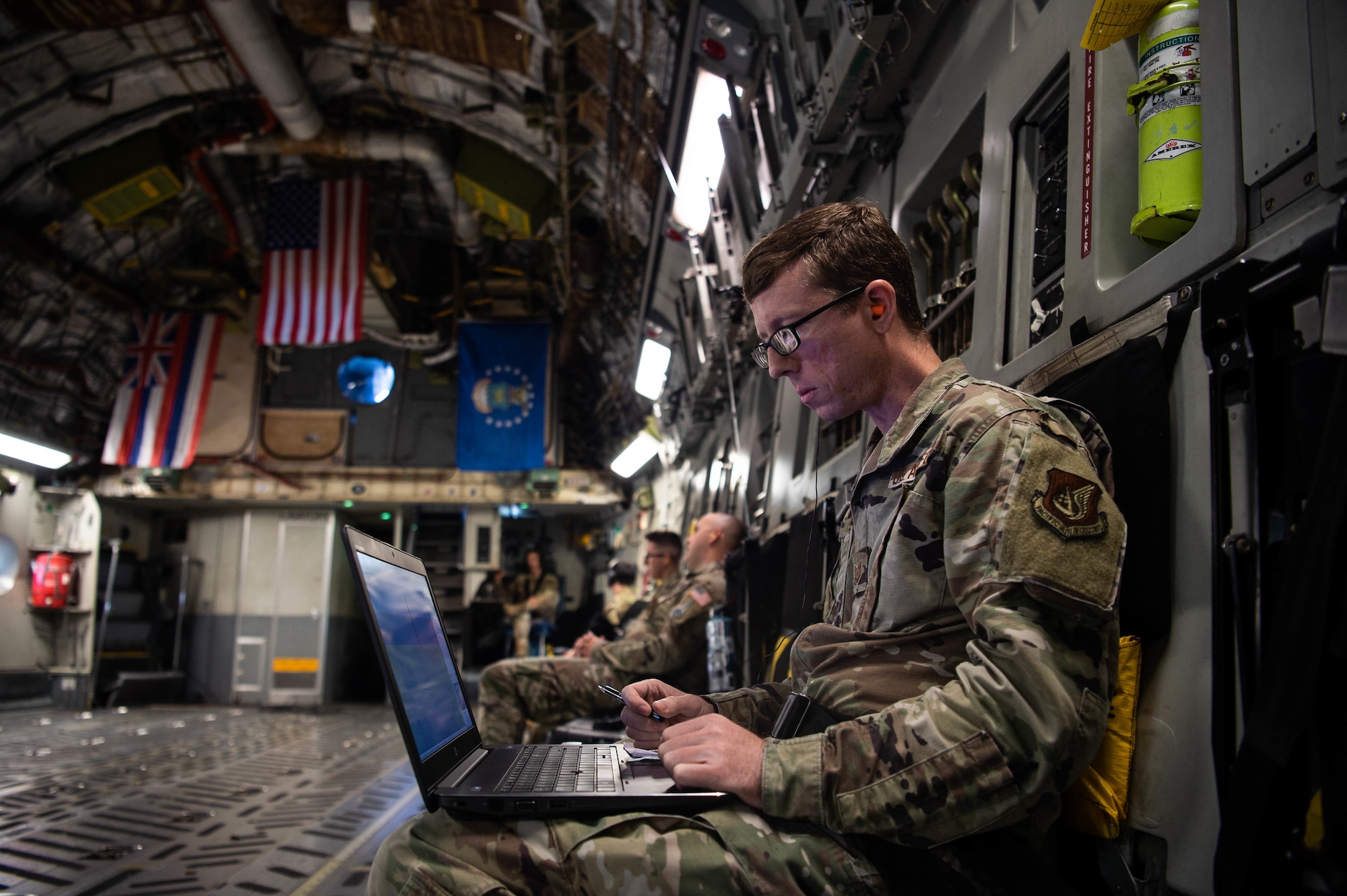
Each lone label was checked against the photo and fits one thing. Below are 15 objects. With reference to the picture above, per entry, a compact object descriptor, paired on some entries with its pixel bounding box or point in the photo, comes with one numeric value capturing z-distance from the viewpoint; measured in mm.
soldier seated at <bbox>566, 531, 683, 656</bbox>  4434
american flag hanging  8070
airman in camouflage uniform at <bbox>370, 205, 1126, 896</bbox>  931
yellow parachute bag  1156
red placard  1551
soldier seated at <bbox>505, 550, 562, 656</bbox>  10391
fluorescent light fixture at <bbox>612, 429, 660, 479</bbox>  9305
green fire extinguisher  1275
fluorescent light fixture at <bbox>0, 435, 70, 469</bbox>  8117
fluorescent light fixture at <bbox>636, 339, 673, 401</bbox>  7289
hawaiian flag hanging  9172
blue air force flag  9734
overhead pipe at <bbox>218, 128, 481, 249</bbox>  7621
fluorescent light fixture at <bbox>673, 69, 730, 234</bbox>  4332
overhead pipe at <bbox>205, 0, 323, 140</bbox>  5621
